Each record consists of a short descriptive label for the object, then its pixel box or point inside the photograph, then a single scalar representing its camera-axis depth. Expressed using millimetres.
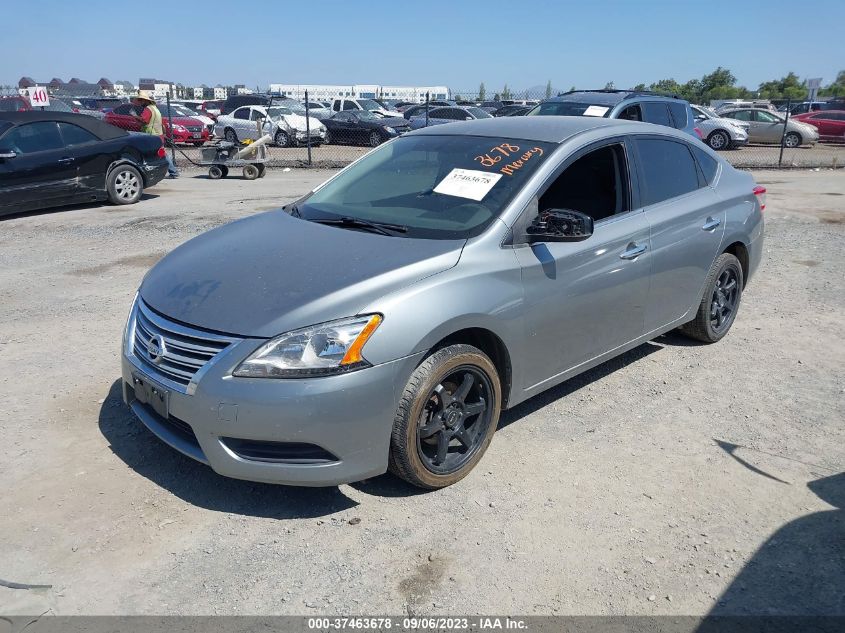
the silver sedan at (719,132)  23656
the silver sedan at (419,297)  3158
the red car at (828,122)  28281
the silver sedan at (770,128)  25672
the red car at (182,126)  22736
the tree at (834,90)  77469
